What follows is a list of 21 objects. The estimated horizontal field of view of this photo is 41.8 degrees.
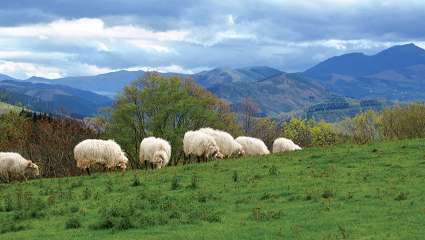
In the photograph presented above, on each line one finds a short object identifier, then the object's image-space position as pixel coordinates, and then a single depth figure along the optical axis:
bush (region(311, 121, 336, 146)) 97.44
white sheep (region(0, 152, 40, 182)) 35.12
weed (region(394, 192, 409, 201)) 17.55
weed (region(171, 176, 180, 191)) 23.05
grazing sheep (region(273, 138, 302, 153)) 47.62
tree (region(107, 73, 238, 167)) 69.56
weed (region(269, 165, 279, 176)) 24.75
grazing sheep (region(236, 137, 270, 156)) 44.88
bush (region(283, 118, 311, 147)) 116.81
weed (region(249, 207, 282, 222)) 16.17
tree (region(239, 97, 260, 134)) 107.88
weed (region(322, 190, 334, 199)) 18.70
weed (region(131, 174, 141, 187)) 24.84
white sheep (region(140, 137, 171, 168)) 37.06
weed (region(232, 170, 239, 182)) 23.88
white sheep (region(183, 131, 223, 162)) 39.09
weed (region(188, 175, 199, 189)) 22.78
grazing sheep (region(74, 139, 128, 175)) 35.59
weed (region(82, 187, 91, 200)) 22.15
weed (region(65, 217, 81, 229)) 16.80
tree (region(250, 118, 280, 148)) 107.37
